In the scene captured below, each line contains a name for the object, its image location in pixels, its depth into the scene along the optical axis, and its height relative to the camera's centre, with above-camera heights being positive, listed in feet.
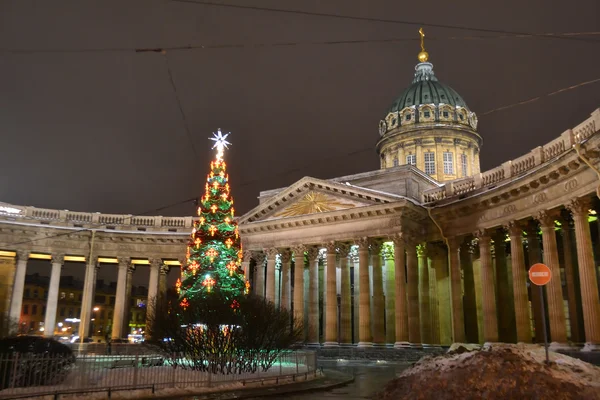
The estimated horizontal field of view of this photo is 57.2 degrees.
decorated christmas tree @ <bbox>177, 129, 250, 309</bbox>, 97.76 +13.78
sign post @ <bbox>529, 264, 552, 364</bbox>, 56.95 +5.28
